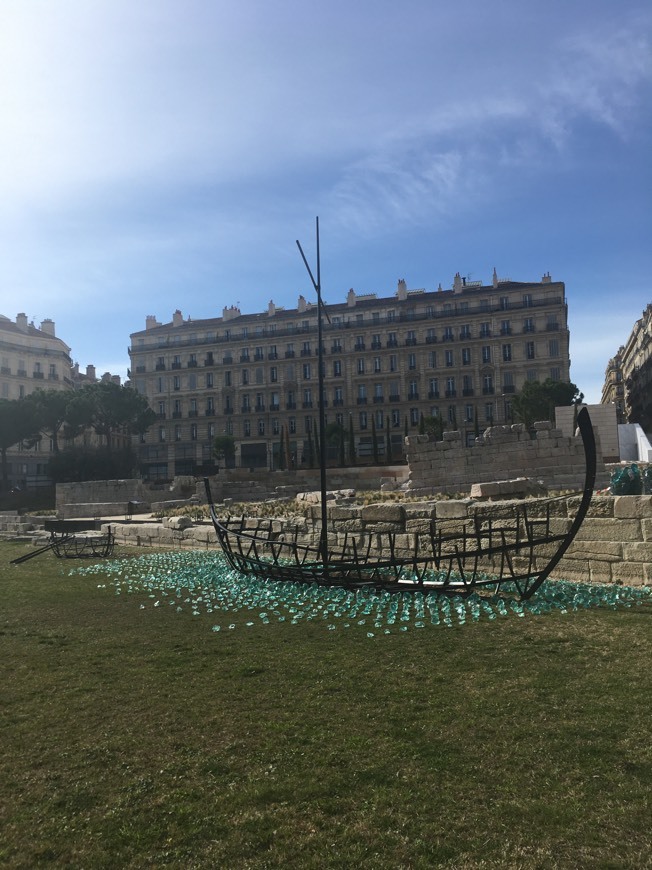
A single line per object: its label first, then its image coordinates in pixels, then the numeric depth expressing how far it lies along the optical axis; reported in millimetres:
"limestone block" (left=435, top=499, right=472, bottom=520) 11109
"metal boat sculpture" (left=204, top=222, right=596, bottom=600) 7832
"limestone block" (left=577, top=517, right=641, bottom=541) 9016
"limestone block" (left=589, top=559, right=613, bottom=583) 9242
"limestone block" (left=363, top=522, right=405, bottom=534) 11898
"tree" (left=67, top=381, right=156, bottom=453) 62469
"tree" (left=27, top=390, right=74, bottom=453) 61188
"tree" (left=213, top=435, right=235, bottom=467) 66425
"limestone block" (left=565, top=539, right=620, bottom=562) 9172
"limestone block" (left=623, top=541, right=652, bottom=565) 8836
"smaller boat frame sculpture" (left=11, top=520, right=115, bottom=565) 16473
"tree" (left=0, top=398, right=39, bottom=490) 59219
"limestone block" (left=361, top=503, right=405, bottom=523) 11984
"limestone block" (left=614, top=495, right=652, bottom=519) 8891
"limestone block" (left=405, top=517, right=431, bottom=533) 11516
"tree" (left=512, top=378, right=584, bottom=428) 57656
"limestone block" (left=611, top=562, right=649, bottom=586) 8867
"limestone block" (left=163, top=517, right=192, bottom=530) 19219
